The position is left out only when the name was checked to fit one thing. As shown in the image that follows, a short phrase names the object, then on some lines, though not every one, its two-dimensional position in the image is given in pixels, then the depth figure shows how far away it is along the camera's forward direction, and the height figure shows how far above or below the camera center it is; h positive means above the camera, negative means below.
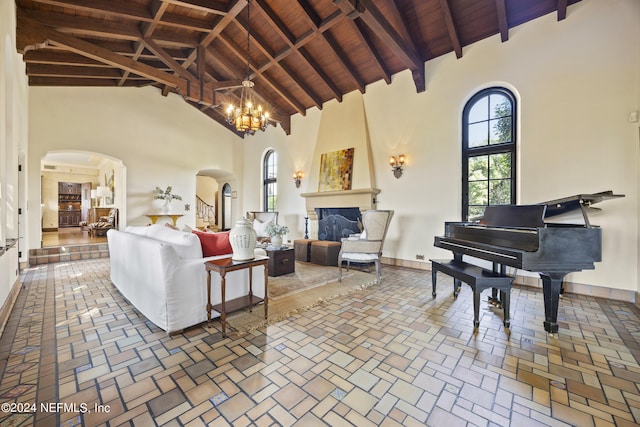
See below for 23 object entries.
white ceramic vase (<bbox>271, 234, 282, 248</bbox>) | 4.75 -0.52
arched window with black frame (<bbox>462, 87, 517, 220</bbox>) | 4.32 +1.05
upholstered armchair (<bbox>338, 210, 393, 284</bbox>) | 4.22 -0.47
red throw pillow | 2.79 -0.35
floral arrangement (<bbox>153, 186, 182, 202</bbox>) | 7.51 +0.50
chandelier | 4.25 +1.59
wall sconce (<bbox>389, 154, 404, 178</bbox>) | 5.39 +1.01
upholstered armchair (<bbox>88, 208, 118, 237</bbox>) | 7.81 -0.42
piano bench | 2.52 -0.70
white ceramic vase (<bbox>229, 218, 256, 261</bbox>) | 2.51 -0.28
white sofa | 2.37 -0.69
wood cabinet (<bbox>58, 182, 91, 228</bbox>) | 11.17 +0.33
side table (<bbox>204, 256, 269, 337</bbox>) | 2.34 -0.73
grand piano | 2.25 -0.32
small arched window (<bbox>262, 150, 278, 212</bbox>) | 8.59 +1.03
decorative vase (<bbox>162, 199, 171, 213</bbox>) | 7.54 +0.13
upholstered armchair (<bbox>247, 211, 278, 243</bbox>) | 6.61 -0.25
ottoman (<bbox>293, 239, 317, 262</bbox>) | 5.80 -0.86
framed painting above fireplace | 6.12 +1.01
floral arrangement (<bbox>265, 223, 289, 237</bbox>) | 4.69 -0.34
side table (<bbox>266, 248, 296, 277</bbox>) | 4.48 -0.87
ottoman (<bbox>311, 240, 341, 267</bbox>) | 5.39 -0.86
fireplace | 6.12 -0.26
